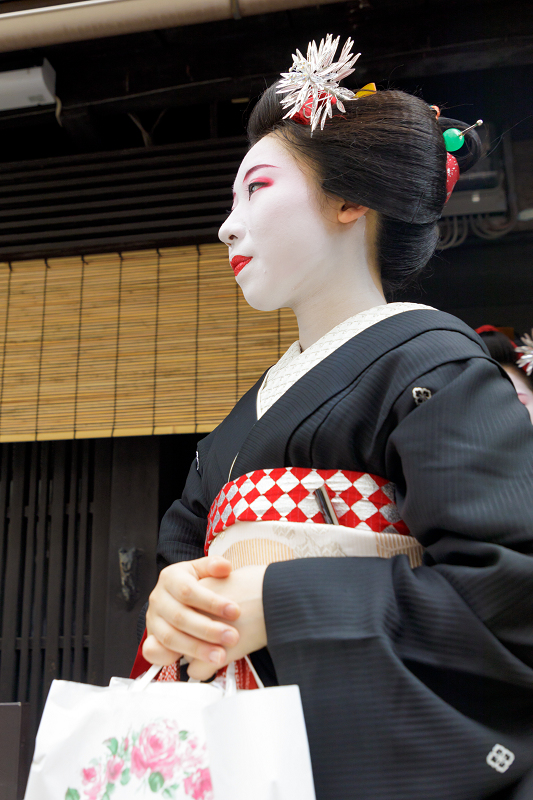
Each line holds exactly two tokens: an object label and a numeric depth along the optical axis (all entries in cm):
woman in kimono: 84
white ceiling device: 269
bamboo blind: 281
